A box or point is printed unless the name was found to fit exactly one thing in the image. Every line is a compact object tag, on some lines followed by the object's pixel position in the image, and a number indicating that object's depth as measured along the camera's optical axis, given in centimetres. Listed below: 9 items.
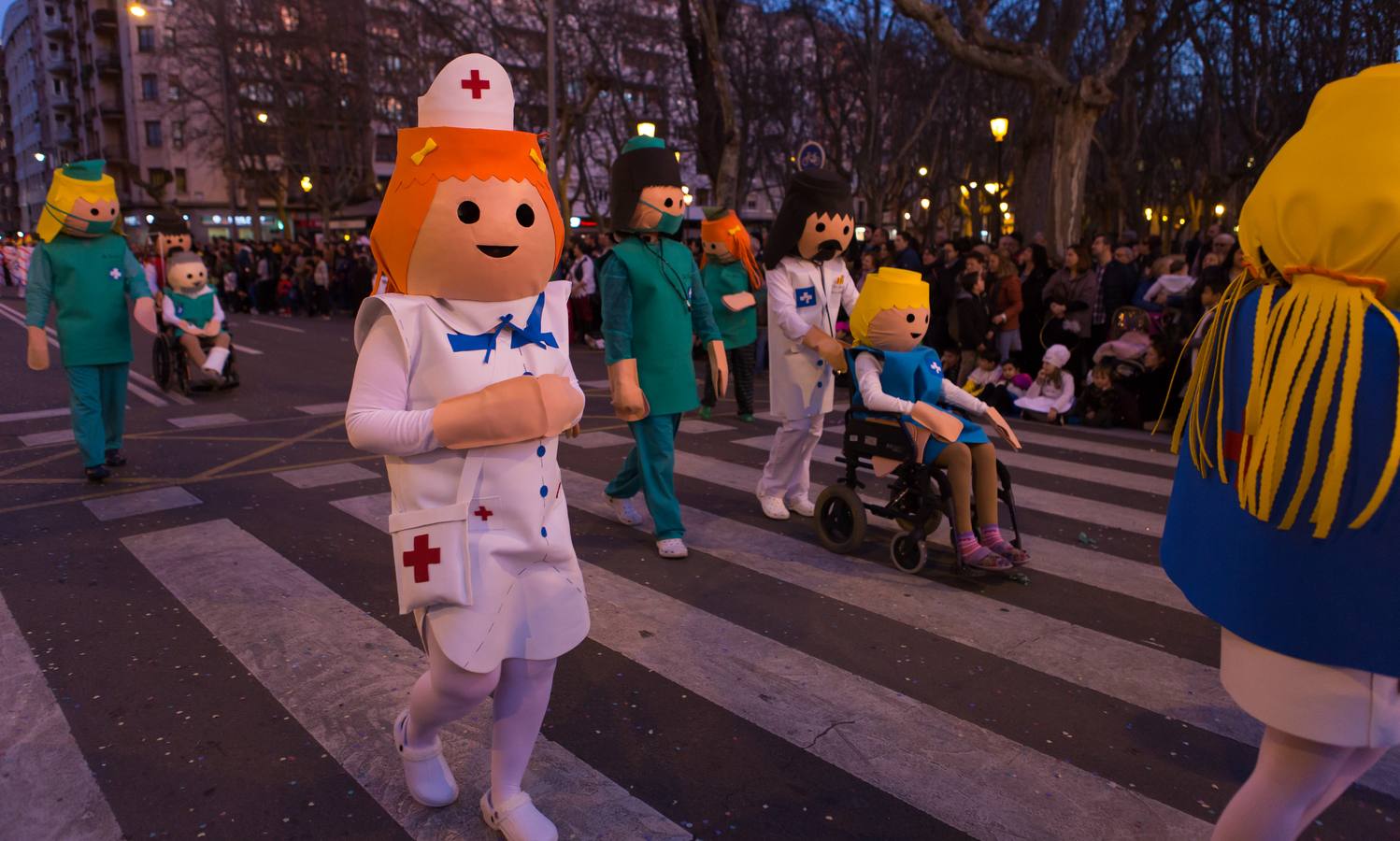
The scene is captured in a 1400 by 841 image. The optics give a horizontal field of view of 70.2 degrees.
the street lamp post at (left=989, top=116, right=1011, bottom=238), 1825
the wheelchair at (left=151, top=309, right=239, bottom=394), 1101
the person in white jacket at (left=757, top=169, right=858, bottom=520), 559
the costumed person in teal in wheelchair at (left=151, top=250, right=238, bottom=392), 1067
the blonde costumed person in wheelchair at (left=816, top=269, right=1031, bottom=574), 484
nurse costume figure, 252
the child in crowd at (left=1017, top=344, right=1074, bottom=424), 978
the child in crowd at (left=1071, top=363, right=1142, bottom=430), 960
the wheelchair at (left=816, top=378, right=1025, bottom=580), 497
